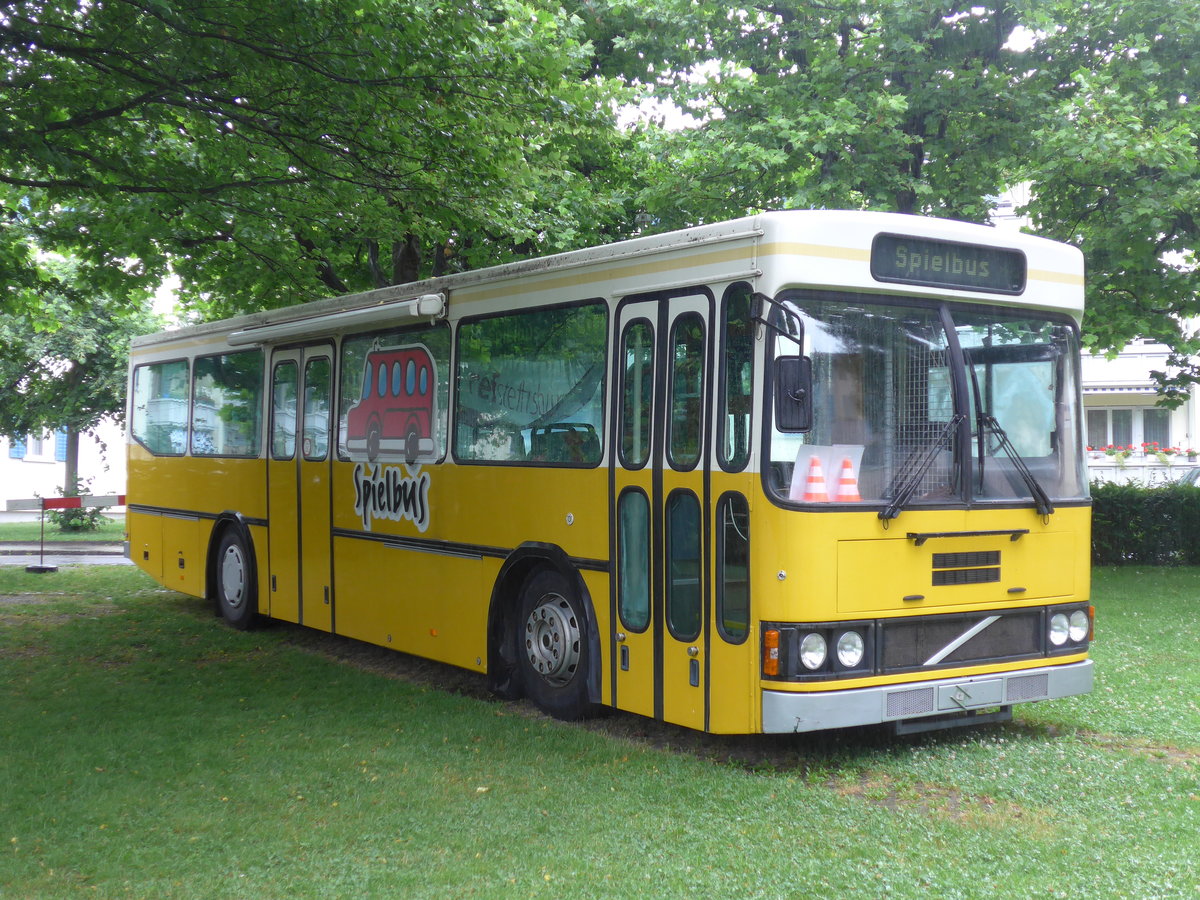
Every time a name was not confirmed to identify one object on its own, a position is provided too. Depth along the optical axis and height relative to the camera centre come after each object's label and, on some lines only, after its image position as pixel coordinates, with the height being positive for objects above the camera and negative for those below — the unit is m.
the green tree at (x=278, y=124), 9.67 +3.06
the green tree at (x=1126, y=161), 13.48 +3.35
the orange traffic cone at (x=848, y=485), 6.62 -0.17
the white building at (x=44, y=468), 39.03 -0.34
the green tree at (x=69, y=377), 27.55 +1.92
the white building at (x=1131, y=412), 35.28 +1.29
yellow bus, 6.60 -0.13
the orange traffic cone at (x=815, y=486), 6.55 -0.17
